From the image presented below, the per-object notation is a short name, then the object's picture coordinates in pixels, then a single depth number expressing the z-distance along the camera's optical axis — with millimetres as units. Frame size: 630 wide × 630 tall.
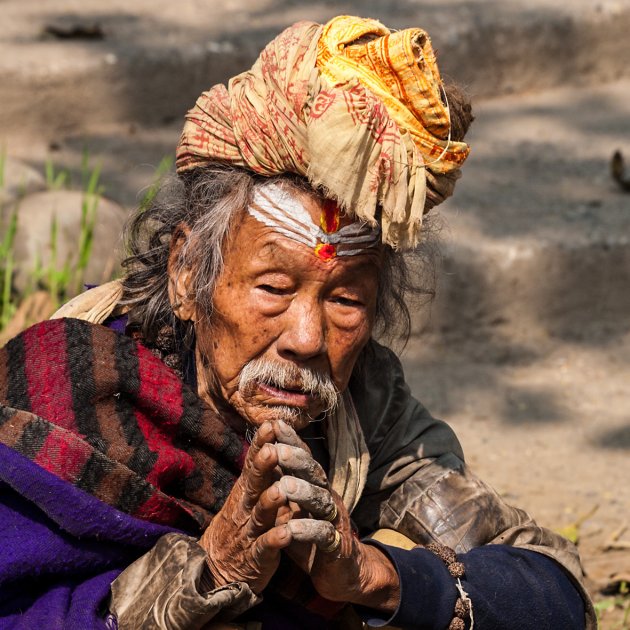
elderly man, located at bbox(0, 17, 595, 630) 4777
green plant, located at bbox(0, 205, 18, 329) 8836
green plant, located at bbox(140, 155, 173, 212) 5867
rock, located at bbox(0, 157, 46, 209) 10086
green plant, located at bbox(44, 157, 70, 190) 10102
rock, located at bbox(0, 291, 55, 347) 8758
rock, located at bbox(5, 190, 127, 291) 9602
